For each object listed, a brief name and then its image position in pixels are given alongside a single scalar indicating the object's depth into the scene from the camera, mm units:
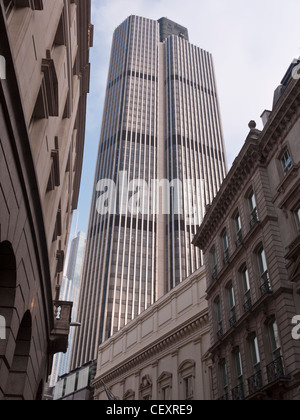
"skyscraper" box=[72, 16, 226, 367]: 126194
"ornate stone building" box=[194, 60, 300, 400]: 19281
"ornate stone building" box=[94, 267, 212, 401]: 31422
